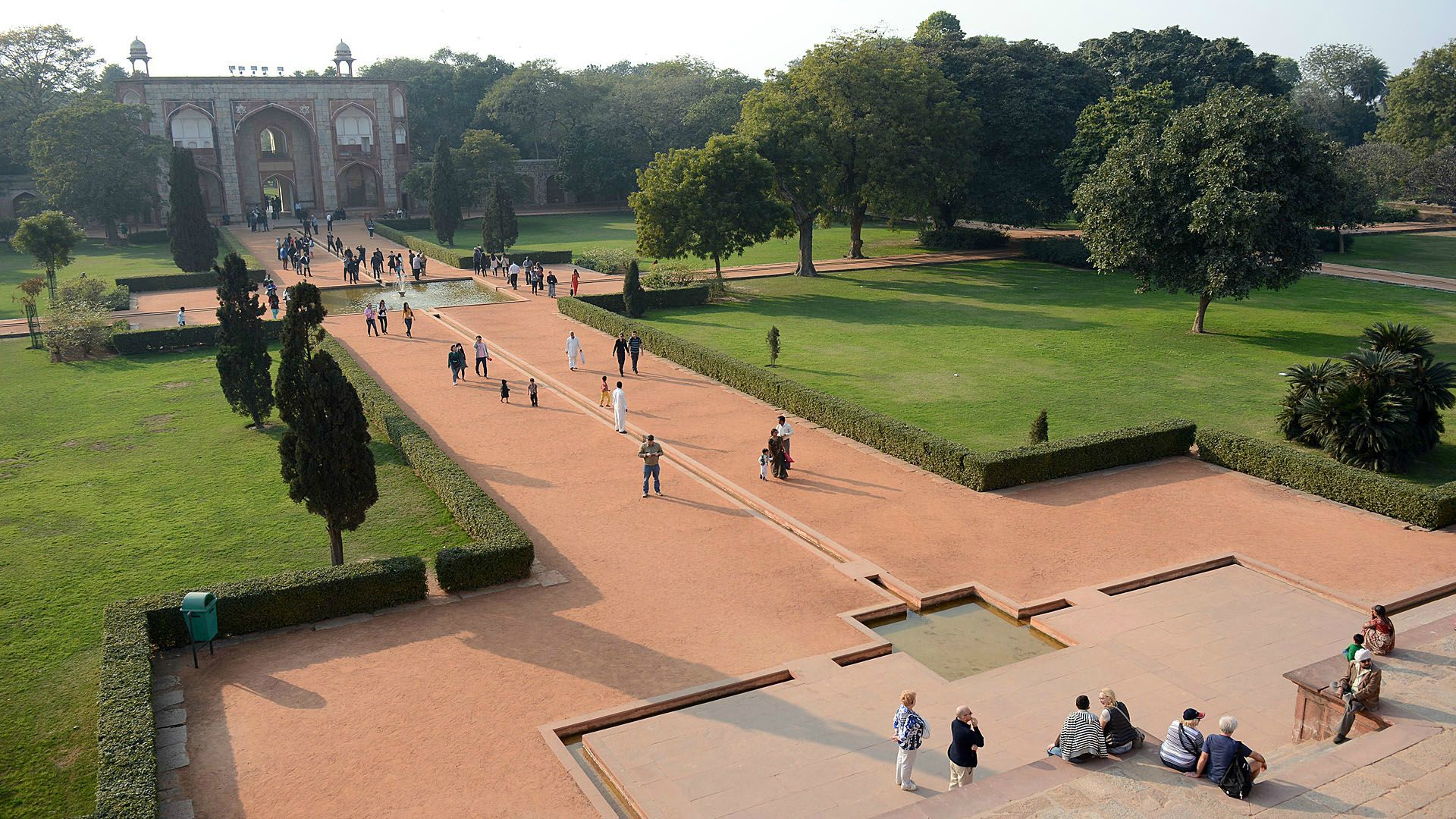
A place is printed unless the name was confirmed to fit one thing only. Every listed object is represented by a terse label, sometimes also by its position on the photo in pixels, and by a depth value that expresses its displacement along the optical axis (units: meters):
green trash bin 13.16
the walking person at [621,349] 28.17
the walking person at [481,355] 28.38
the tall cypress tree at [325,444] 15.16
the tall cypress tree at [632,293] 37.72
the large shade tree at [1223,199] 30.02
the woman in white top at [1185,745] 10.27
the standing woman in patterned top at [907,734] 10.25
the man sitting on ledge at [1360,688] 11.13
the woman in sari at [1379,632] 12.59
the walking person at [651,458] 19.11
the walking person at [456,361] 27.45
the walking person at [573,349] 28.98
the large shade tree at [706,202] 39.69
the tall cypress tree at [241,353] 24.20
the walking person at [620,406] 22.75
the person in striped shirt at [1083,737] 10.47
